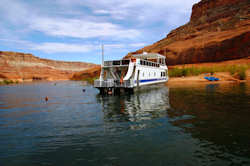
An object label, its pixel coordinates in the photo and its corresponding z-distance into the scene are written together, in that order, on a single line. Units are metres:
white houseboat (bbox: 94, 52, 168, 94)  24.10
